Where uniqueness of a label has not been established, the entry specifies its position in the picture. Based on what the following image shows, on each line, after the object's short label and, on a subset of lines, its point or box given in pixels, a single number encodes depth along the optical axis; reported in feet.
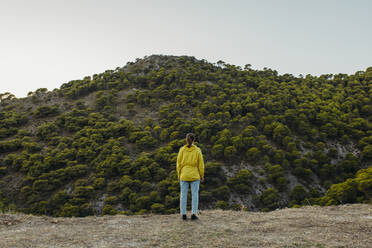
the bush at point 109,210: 63.31
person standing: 20.76
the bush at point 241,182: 74.60
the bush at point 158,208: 61.97
